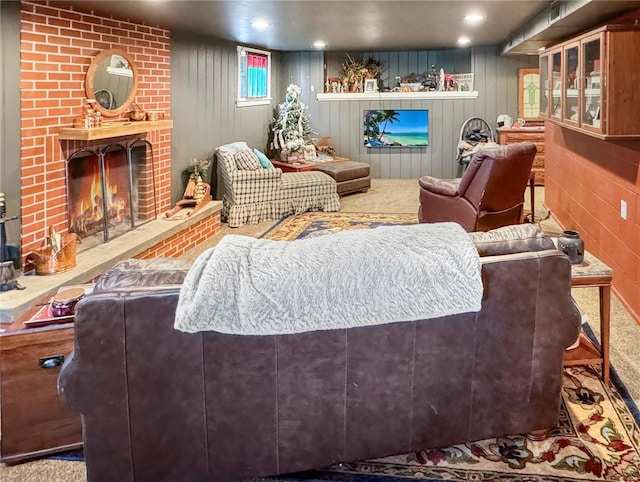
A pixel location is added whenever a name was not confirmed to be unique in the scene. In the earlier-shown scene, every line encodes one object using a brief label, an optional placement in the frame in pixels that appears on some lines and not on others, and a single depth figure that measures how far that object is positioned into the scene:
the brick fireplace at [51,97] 3.51
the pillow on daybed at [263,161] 6.74
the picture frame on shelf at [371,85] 9.02
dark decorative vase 2.66
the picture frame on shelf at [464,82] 8.82
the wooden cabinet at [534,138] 8.20
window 7.39
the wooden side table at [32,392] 2.04
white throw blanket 1.71
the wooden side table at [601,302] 2.56
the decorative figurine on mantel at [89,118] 3.93
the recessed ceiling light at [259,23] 5.22
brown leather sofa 1.76
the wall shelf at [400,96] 8.84
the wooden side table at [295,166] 7.69
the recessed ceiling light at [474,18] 5.03
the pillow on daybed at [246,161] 6.36
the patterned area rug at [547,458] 2.03
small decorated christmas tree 8.12
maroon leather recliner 4.55
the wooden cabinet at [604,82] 3.40
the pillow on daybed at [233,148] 6.40
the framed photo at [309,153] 8.17
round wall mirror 4.18
